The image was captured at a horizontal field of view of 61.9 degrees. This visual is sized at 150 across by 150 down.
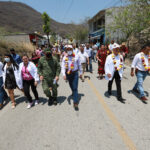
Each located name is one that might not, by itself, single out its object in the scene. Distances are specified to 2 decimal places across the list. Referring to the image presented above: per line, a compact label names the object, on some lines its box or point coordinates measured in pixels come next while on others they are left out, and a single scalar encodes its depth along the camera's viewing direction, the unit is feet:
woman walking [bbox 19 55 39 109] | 13.17
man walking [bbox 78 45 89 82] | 23.49
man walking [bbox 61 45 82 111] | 12.86
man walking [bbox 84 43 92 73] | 27.86
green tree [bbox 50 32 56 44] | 190.66
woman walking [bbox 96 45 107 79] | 23.04
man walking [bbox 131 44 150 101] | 13.53
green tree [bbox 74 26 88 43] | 168.86
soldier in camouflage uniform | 13.00
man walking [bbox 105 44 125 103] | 13.52
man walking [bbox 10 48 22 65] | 20.91
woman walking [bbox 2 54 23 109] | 13.33
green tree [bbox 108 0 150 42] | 34.19
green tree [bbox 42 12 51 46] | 153.69
